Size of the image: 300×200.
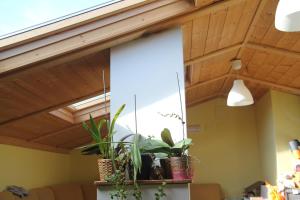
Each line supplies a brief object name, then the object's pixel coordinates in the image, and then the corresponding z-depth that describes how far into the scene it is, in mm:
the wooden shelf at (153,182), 2068
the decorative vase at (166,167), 2147
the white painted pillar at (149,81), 2465
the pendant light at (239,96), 3414
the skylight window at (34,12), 2287
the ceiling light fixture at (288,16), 1524
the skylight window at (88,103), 4344
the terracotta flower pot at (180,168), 2084
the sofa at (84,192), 5014
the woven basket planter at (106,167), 2102
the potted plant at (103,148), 2109
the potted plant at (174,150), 2094
